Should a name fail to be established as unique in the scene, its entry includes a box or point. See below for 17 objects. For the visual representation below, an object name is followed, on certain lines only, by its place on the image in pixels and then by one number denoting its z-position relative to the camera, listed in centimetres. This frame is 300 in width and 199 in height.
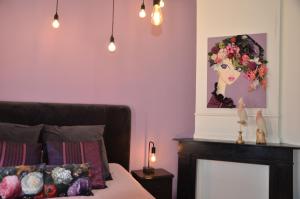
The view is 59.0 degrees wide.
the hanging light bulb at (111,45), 256
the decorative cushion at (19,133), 214
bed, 235
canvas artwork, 253
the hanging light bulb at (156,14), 150
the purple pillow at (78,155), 203
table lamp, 273
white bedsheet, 180
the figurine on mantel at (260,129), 239
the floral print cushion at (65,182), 175
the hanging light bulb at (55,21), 238
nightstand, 259
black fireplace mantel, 234
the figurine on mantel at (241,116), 244
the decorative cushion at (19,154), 190
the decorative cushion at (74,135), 228
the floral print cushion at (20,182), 165
